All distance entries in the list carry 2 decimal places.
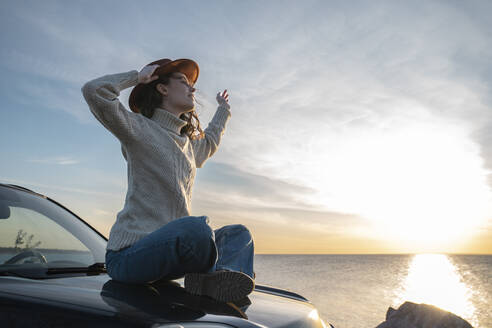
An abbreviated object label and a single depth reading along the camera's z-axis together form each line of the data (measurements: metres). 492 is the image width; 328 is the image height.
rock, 6.21
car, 1.05
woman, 1.54
